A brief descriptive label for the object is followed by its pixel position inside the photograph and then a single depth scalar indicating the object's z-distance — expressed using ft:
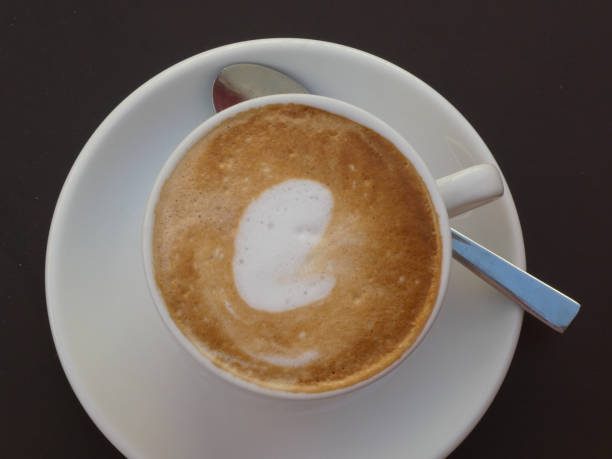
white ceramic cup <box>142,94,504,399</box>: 1.00
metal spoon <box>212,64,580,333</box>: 1.10
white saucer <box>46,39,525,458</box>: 1.10
